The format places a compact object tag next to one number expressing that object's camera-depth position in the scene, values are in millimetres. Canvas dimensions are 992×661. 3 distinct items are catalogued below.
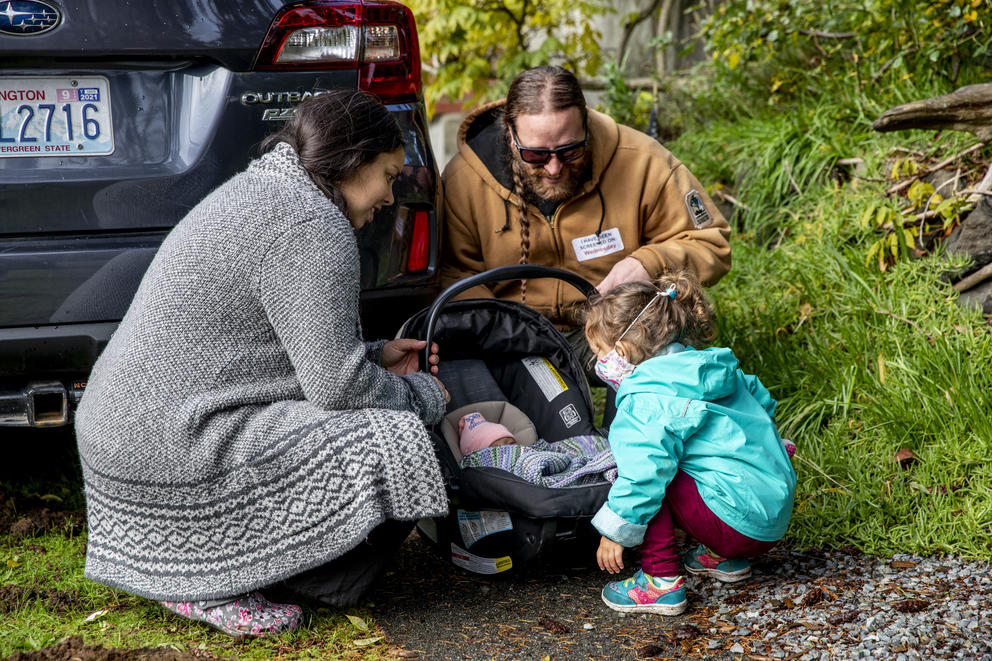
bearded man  3631
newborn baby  3076
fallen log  3793
